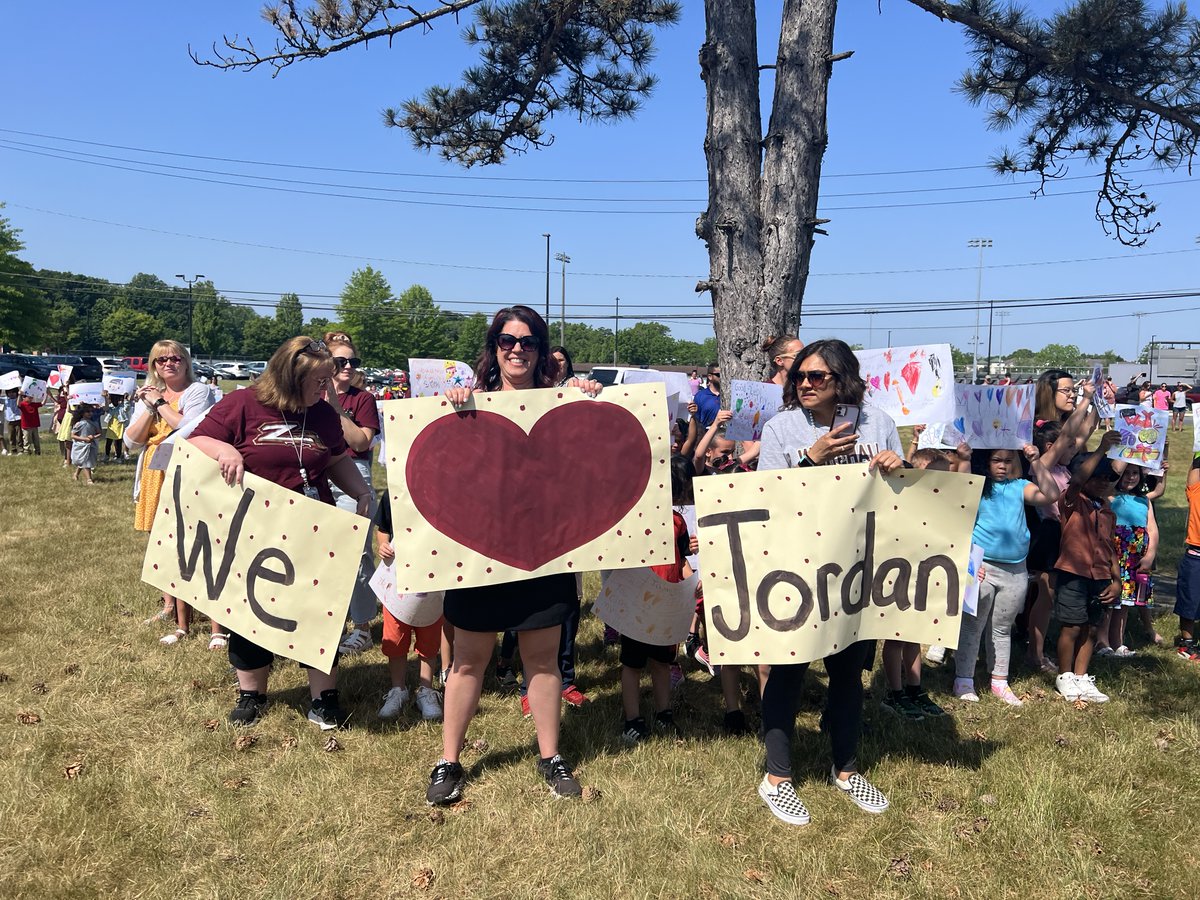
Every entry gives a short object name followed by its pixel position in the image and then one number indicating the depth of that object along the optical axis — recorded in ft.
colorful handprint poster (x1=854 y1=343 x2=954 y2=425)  14.79
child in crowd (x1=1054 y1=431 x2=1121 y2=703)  16.26
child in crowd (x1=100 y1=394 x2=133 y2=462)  50.24
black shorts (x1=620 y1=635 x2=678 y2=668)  13.75
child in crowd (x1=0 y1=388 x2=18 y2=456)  54.49
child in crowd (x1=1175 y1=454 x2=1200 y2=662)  18.98
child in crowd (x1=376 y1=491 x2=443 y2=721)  14.61
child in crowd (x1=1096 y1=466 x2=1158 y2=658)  18.51
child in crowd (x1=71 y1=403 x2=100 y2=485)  43.50
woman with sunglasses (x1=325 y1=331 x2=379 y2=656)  16.20
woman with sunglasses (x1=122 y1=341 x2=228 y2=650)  16.49
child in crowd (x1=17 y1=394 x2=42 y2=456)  54.24
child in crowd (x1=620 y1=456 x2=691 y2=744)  13.57
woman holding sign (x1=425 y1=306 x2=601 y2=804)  11.58
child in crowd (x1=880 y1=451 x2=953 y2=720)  15.17
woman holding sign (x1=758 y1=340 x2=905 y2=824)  11.34
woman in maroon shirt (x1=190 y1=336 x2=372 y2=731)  13.12
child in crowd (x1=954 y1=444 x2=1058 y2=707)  15.51
